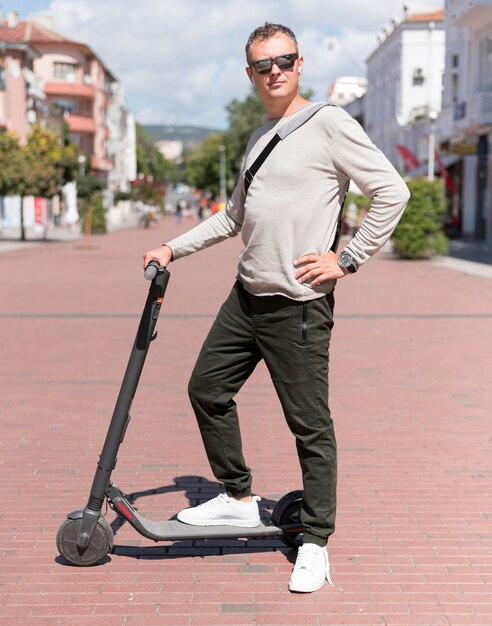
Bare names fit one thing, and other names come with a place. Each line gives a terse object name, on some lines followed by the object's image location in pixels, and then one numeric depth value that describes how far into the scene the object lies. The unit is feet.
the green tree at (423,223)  79.77
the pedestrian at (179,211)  229.49
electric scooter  11.71
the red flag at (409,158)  140.15
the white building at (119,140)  323.37
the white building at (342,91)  177.83
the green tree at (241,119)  334.03
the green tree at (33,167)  118.01
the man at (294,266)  11.26
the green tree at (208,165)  444.55
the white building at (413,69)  169.89
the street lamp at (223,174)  401.82
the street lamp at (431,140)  106.83
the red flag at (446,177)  122.06
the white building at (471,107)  104.28
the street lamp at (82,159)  163.98
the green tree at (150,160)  480.64
